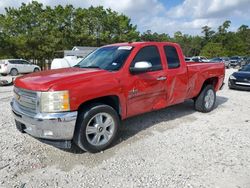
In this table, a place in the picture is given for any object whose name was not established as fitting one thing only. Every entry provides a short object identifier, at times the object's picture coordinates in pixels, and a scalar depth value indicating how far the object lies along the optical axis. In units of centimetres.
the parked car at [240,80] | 815
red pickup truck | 282
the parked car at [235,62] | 2736
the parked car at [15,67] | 1624
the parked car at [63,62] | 951
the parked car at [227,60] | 2680
